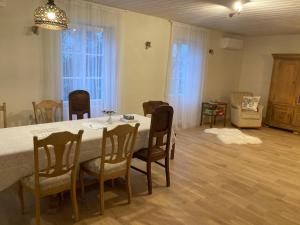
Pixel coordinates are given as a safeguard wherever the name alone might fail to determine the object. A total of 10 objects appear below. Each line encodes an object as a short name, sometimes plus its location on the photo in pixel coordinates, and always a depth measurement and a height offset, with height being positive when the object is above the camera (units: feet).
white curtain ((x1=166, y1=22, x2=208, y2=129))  17.93 +0.13
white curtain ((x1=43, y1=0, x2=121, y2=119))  12.34 +0.68
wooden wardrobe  19.61 -1.16
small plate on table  10.97 -2.11
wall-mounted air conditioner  20.92 +2.72
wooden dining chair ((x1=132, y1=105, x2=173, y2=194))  9.22 -2.55
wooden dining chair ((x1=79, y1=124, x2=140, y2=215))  7.75 -2.90
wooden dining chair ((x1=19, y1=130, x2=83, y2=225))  6.54 -2.85
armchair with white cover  20.08 -3.21
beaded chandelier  7.93 +1.59
